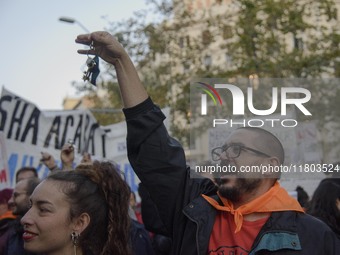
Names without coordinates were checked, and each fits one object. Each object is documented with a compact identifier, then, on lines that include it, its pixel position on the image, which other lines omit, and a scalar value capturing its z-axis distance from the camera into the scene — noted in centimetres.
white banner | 848
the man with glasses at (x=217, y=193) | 288
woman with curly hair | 296
